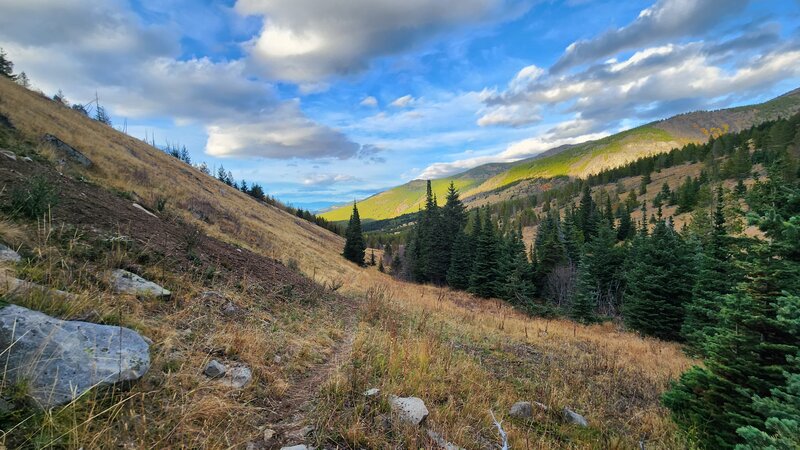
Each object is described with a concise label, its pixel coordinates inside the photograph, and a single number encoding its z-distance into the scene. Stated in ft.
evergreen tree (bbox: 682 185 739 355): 54.60
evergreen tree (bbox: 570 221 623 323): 125.08
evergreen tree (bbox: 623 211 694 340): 73.20
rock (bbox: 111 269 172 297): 16.84
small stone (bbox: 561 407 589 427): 16.87
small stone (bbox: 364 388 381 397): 13.66
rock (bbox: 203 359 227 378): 13.21
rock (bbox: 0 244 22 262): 14.16
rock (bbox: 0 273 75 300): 11.28
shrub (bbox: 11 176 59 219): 19.34
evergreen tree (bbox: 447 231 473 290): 131.75
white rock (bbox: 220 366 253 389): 13.01
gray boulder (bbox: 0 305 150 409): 8.73
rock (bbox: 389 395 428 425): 12.57
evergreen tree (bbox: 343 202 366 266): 170.49
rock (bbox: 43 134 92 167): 65.00
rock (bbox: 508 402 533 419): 16.20
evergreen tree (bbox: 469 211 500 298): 115.75
